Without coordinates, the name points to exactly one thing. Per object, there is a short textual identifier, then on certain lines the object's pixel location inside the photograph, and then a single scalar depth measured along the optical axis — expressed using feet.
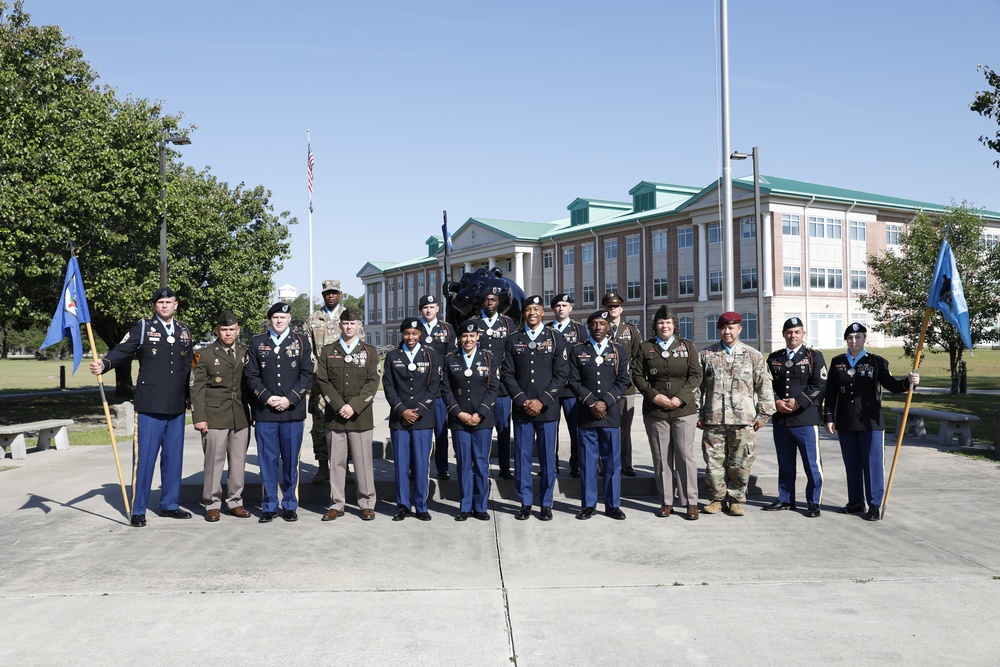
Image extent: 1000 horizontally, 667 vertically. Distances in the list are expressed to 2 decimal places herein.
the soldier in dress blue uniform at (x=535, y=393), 23.88
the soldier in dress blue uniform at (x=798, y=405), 23.82
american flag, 121.08
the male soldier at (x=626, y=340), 27.84
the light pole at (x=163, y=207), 57.93
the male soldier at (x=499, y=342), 27.40
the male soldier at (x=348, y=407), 23.97
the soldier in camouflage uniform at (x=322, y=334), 27.55
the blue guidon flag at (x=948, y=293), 24.35
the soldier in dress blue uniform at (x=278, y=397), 23.82
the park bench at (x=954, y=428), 38.96
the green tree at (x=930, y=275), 75.77
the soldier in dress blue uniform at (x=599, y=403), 23.72
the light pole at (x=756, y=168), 64.92
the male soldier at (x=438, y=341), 27.04
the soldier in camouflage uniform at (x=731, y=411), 23.79
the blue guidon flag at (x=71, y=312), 24.77
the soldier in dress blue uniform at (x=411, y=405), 23.93
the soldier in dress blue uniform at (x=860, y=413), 23.40
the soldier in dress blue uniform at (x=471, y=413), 23.75
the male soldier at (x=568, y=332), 25.86
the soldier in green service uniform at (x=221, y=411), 23.98
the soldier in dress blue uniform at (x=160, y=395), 23.58
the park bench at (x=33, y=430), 38.47
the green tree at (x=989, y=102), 46.44
